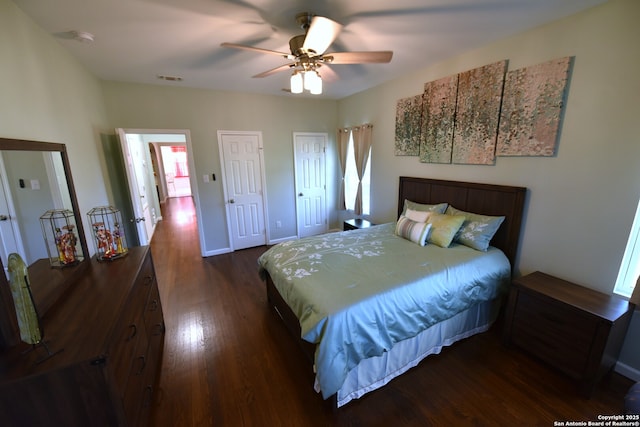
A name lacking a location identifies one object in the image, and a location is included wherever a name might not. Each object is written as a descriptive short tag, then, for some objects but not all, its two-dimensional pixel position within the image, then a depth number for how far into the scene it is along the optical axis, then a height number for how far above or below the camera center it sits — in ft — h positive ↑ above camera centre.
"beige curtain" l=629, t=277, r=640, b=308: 5.37 -2.93
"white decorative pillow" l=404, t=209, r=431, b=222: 9.03 -1.98
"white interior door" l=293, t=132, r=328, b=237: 15.08 -1.16
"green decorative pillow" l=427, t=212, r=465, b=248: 7.97 -2.18
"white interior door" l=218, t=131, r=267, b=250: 13.28 -1.18
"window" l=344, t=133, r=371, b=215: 13.76 -1.26
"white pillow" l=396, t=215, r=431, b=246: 8.33 -2.37
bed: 5.12 -2.99
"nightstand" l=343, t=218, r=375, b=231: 12.93 -3.24
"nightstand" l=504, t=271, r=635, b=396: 5.27 -3.77
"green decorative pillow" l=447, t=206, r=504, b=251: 7.68 -2.18
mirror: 3.91 -0.76
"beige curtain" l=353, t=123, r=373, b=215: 13.10 +0.71
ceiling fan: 5.24 +2.62
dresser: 3.10 -2.63
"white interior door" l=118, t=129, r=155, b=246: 10.65 -0.72
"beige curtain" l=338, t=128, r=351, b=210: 14.92 +0.80
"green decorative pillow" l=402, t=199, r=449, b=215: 9.32 -1.77
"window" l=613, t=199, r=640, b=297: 5.64 -2.46
